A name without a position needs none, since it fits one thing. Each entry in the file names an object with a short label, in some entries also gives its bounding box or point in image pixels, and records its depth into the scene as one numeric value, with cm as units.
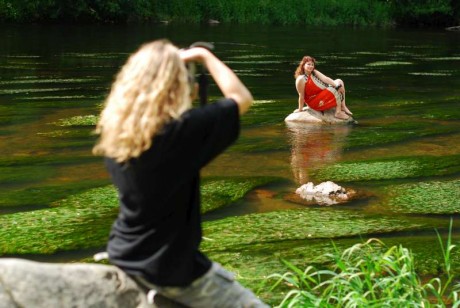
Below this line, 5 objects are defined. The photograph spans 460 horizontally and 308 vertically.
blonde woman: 574
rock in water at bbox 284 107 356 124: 2396
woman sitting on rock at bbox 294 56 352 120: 2411
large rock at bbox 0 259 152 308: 578
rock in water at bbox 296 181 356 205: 1517
